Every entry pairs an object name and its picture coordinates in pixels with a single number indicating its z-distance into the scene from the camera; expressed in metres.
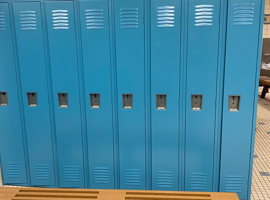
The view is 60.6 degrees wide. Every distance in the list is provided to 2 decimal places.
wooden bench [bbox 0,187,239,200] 1.93
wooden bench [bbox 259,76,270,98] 7.20
